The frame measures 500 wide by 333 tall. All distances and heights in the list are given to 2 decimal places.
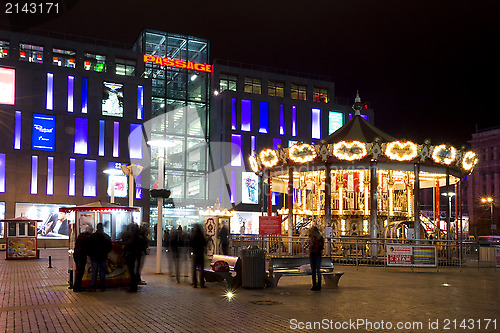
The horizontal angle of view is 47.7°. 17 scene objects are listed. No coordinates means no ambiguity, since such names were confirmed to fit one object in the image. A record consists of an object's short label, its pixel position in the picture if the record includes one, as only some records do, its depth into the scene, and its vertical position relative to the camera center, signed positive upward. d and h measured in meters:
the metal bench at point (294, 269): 14.99 -1.65
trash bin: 14.62 -1.61
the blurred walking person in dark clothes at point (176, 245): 17.80 -1.23
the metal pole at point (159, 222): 18.59 -0.48
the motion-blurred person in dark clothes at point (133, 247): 14.35 -1.01
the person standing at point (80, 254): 14.09 -1.17
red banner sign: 25.61 -0.77
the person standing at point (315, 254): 14.41 -1.18
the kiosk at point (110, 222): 15.19 -0.40
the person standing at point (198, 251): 15.12 -1.18
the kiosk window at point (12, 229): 28.57 -1.10
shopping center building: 50.41 +9.18
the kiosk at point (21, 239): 28.31 -1.56
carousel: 25.34 +1.82
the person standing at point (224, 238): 30.45 -1.63
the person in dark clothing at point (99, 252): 14.25 -1.11
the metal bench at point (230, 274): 14.77 -1.78
